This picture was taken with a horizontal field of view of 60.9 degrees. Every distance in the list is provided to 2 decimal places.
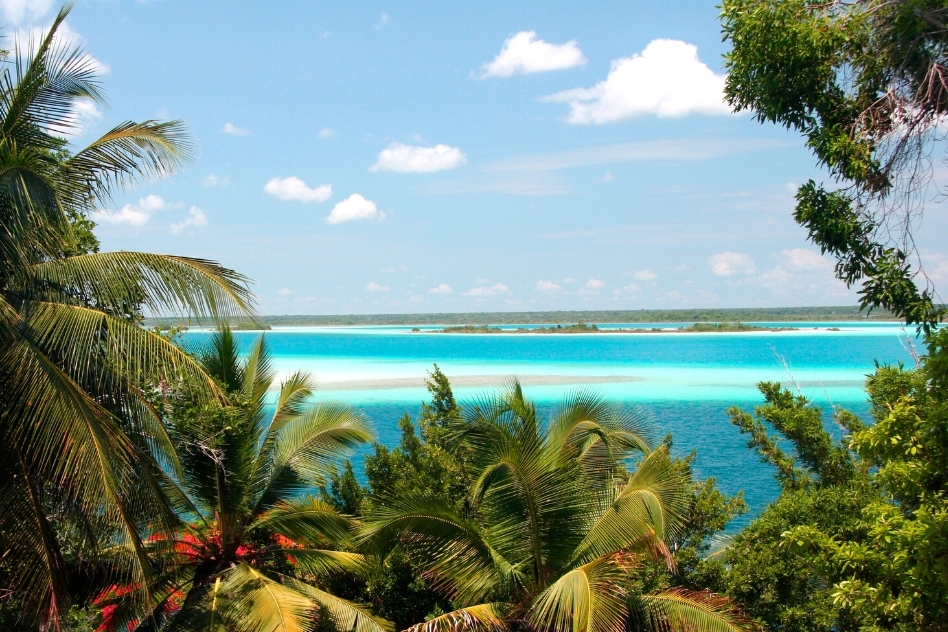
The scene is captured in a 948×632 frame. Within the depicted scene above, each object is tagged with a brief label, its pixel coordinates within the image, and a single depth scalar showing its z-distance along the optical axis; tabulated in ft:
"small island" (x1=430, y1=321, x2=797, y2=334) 554.87
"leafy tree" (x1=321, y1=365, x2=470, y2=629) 39.34
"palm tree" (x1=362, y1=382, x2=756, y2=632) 30.78
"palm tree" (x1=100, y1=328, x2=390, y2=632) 32.55
